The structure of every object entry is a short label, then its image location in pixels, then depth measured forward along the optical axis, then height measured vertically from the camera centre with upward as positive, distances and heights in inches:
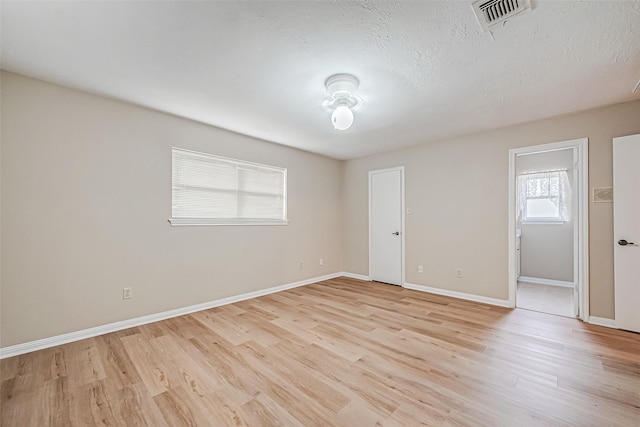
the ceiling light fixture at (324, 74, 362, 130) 92.9 +45.3
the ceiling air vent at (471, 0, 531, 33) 61.3 +49.3
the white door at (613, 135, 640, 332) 108.7 -5.5
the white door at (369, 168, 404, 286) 189.5 -7.7
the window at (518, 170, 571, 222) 187.2 +14.4
